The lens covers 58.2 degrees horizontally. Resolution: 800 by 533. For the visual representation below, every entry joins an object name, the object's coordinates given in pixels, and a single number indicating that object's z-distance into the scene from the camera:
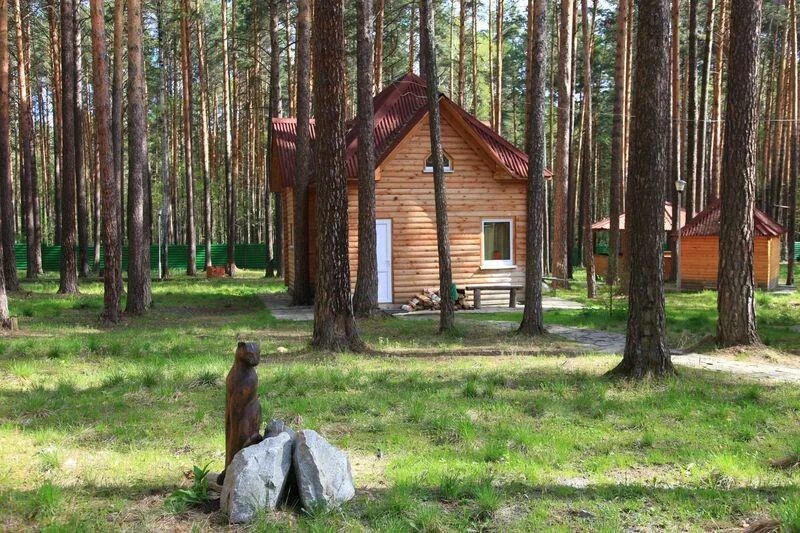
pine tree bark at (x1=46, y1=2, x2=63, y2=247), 28.21
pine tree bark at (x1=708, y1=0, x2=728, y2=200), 28.31
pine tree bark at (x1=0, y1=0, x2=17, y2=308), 17.78
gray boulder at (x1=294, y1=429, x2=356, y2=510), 4.72
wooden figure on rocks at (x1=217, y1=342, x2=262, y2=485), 5.02
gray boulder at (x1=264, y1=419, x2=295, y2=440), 5.10
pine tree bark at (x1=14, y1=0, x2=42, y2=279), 25.80
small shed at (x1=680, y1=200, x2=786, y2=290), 24.05
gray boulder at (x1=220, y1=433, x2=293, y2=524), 4.56
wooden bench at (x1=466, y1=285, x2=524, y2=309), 18.97
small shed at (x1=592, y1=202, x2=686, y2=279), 31.99
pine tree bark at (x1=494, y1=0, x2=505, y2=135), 33.57
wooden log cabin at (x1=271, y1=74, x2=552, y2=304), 19.06
